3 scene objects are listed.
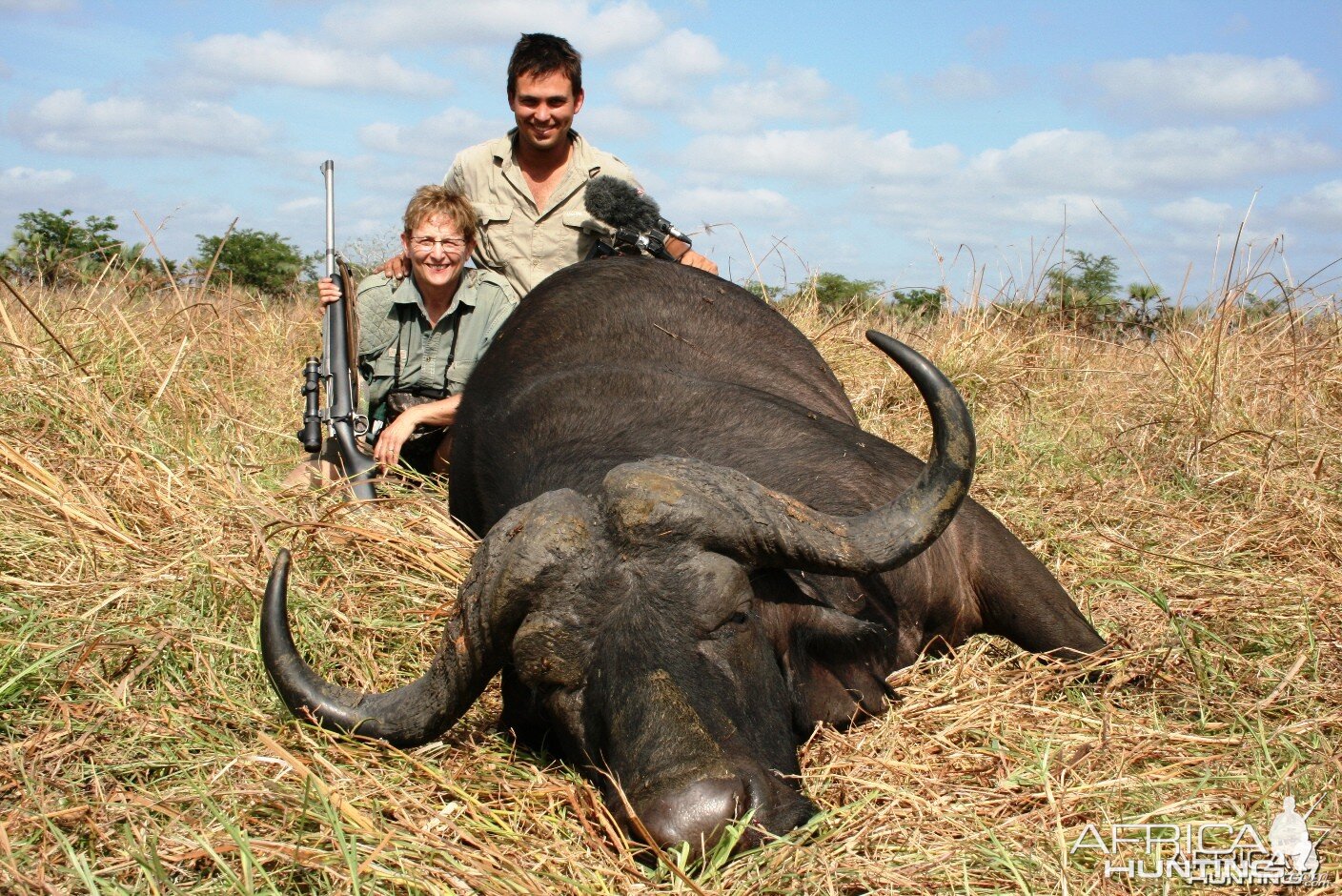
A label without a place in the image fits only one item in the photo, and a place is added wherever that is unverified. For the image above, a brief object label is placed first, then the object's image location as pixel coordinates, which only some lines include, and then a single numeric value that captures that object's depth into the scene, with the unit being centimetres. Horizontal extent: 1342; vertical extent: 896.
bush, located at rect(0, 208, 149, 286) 1103
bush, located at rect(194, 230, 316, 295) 1659
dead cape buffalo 279
